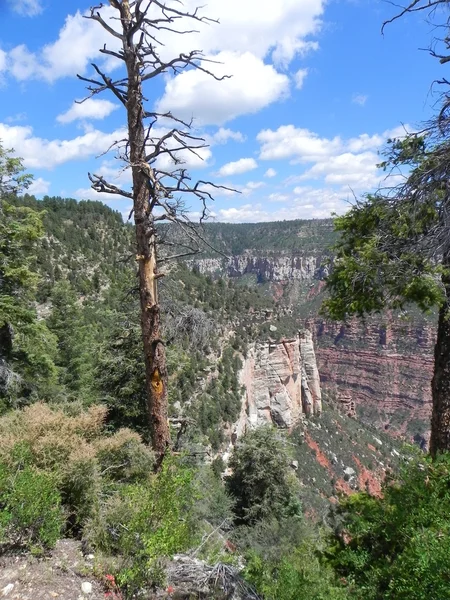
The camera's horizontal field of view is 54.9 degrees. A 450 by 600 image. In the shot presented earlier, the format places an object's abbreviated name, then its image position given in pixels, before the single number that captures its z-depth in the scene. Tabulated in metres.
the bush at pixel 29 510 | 4.28
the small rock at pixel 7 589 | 3.87
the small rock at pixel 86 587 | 4.15
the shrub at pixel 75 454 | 5.22
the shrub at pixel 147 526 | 3.97
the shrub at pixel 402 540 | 2.85
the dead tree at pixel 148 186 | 5.39
